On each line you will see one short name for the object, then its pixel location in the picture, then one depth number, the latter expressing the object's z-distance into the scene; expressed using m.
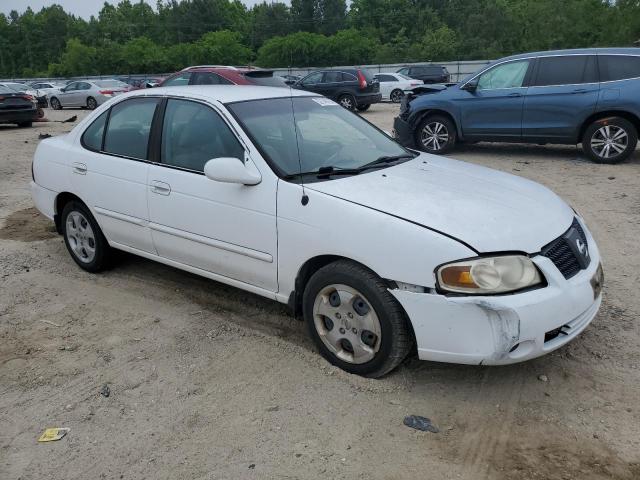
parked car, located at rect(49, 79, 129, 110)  25.51
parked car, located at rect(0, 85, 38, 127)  16.31
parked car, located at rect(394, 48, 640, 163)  9.23
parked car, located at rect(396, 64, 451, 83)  29.62
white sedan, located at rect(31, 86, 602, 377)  3.02
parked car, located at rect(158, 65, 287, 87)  13.49
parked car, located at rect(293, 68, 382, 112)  21.00
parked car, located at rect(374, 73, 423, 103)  26.12
